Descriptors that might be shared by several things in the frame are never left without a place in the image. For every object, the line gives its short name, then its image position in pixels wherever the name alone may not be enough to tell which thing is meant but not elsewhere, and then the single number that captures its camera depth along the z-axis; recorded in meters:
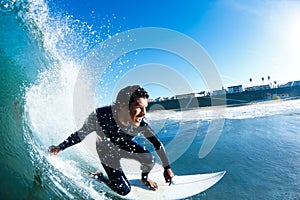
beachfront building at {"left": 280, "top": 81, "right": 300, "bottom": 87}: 64.76
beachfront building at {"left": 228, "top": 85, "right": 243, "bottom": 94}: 71.12
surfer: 2.82
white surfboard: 3.18
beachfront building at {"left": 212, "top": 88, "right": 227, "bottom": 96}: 56.24
